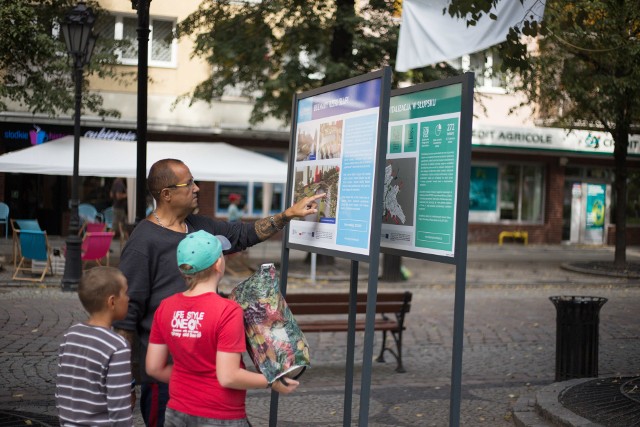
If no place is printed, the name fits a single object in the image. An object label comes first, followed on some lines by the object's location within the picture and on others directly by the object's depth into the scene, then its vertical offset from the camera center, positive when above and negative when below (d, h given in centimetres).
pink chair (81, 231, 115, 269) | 1602 -125
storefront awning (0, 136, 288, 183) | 1734 +36
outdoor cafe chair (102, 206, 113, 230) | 2255 -100
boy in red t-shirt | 342 -63
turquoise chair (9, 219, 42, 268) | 1805 -115
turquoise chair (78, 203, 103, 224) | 2227 -93
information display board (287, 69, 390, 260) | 434 +13
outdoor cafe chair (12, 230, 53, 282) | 1598 -136
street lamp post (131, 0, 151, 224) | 770 +67
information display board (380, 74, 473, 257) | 452 +11
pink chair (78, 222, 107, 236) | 1884 -108
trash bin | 819 -133
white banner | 579 +105
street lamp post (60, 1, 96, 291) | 1481 +200
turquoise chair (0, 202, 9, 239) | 2061 -98
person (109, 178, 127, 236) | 2152 -70
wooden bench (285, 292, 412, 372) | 904 -127
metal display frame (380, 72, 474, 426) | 443 -15
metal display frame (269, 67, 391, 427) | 423 -22
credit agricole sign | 3016 +189
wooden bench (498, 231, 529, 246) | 3169 -151
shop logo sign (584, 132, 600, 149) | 3132 +187
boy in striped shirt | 344 -74
